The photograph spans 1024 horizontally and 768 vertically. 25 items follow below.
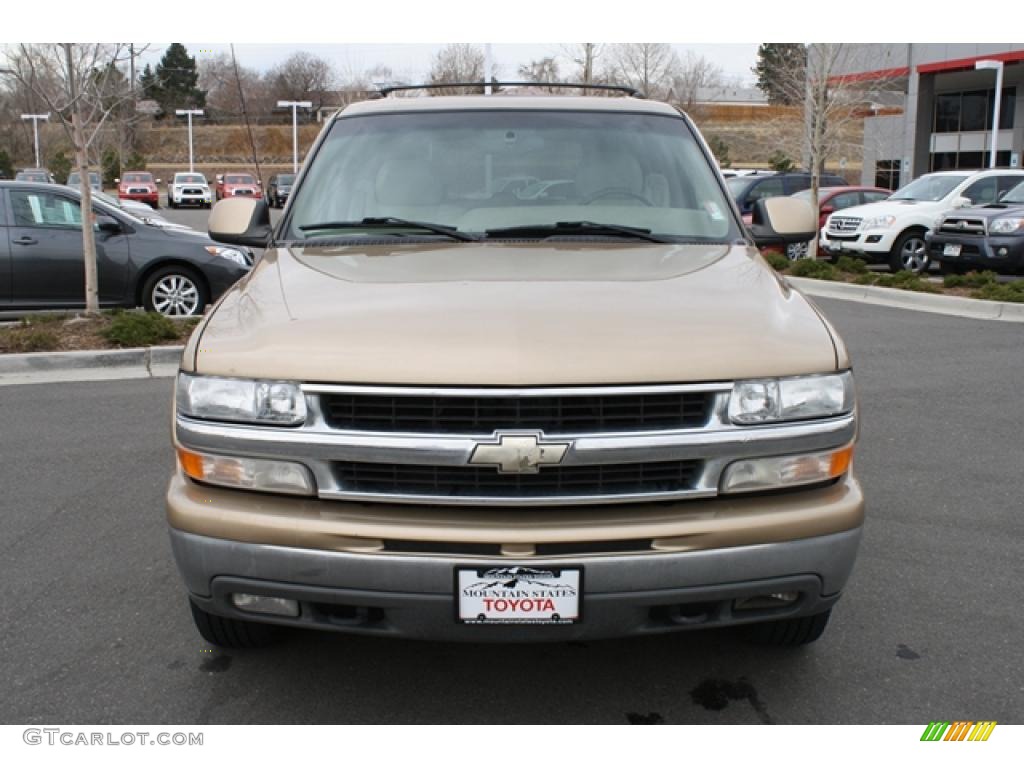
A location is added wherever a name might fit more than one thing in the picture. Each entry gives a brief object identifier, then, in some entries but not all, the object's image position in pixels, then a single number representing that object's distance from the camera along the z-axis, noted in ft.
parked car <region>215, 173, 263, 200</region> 149.18
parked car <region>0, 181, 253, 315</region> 33.86
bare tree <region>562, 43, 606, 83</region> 82.02
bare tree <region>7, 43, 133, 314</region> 31.94
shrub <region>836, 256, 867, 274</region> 50.38
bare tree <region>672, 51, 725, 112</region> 143.37
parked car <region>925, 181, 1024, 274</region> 46.80
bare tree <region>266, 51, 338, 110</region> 238.48
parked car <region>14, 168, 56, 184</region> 119.27
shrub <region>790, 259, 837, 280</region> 49.16
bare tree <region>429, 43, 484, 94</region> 134.82
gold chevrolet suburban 8.75
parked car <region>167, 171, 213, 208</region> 150.30
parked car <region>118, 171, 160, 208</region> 150.10
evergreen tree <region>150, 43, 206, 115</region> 265.13
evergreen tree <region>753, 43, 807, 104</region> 80.62
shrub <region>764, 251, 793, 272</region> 53.31
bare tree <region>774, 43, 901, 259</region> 65.16
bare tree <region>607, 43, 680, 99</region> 111.65
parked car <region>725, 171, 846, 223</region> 65.57
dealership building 121.80
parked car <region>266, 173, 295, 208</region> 143.92
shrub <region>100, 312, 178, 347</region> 29.04
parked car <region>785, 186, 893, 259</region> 63.98
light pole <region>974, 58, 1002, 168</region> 93.50
